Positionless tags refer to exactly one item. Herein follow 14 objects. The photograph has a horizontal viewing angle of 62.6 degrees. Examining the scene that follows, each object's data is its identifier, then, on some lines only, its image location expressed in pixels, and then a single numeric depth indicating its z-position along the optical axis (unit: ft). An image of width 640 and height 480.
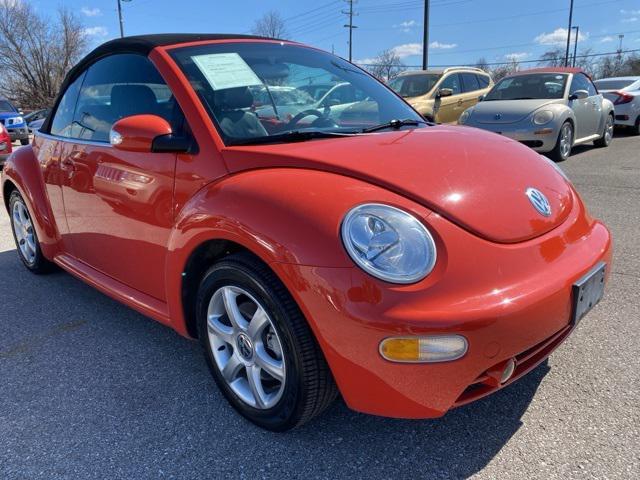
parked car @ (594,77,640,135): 40.55
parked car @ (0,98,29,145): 49.42
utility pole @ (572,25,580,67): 168.39
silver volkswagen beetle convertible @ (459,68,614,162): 27.09
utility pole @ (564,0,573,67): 140.28
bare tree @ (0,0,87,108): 138.72
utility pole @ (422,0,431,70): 64.39
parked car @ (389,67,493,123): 35.73
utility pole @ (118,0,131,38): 105.47
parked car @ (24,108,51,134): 73.55
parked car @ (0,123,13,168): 30.89
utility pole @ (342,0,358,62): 157.46
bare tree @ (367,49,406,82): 158.69
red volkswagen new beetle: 5.66
